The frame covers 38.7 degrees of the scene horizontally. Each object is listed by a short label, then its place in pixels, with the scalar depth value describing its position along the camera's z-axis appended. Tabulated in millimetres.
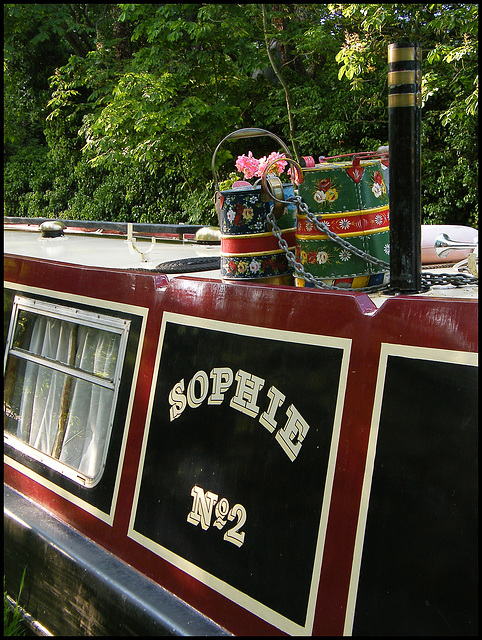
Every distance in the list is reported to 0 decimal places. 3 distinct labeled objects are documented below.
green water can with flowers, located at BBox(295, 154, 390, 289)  2016
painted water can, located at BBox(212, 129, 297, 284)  2143
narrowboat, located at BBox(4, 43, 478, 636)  1581
